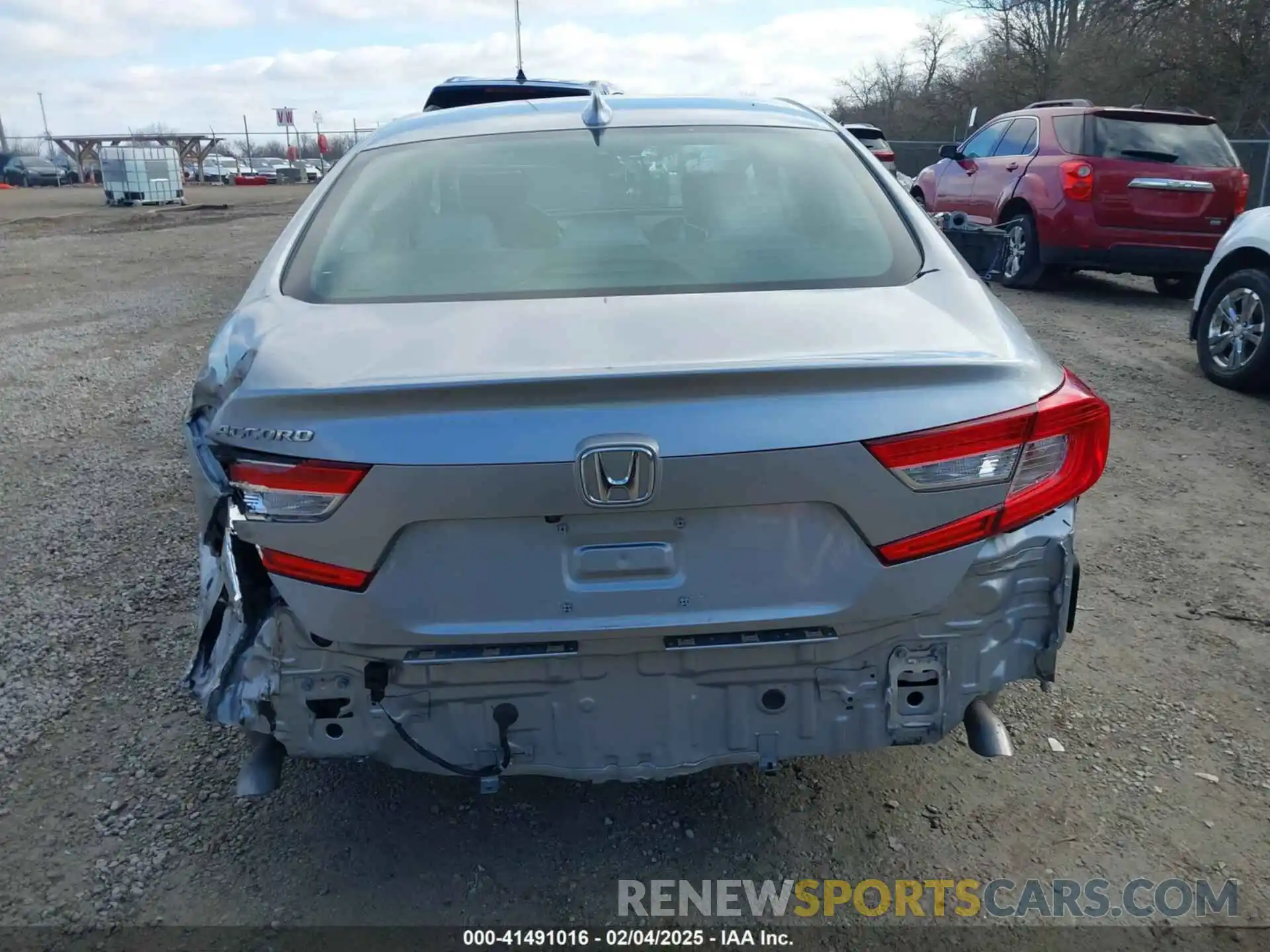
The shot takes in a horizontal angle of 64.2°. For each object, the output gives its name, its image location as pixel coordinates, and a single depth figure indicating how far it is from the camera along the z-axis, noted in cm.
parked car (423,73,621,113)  841
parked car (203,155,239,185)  4638
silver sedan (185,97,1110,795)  189
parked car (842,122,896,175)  1489
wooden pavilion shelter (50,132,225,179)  4491
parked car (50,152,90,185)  4728
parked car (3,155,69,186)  4522
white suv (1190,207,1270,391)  620
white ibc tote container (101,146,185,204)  2675
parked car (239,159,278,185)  4638
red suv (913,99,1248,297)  906
